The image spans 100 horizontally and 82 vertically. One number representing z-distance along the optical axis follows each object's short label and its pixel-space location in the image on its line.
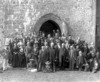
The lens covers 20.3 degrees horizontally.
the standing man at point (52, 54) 15.30
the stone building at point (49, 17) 18.22
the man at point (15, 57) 15.78
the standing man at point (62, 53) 15.49
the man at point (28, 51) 15.67
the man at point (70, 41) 16.64
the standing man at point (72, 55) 15.46
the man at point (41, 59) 15.23
